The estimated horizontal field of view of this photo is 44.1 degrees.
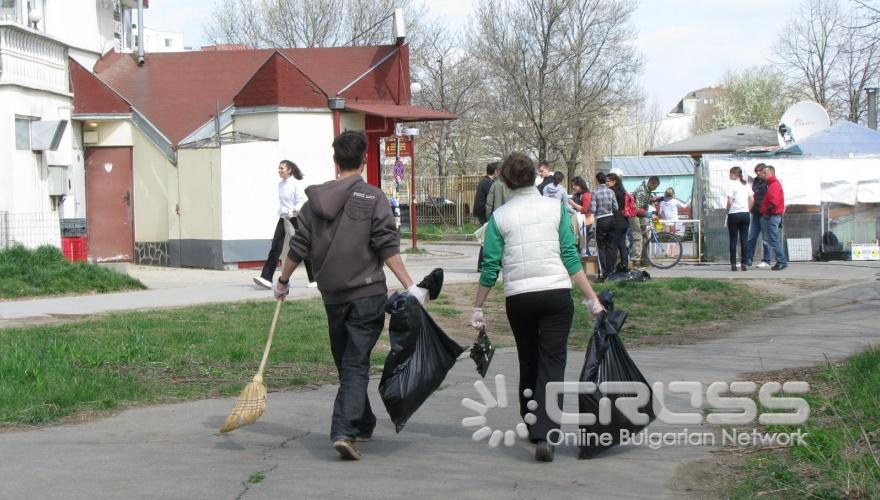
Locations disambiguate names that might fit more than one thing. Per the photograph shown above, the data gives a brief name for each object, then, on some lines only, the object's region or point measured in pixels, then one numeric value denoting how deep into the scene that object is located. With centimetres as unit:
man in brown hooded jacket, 662
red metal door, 2230
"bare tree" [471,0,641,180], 4275
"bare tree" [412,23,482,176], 5034
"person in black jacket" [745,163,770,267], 1969
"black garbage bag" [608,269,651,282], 1700
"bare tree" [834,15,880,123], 3903
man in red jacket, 1950
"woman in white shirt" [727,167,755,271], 1905
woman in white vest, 664
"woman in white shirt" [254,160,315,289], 1480
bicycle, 2062
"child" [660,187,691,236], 2408
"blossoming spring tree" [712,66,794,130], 6544
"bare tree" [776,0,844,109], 4403
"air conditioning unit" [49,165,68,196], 1991
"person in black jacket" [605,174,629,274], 1731
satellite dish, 2761
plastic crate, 1902
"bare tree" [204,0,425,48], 4938
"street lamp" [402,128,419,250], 2607
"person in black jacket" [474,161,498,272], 1747
